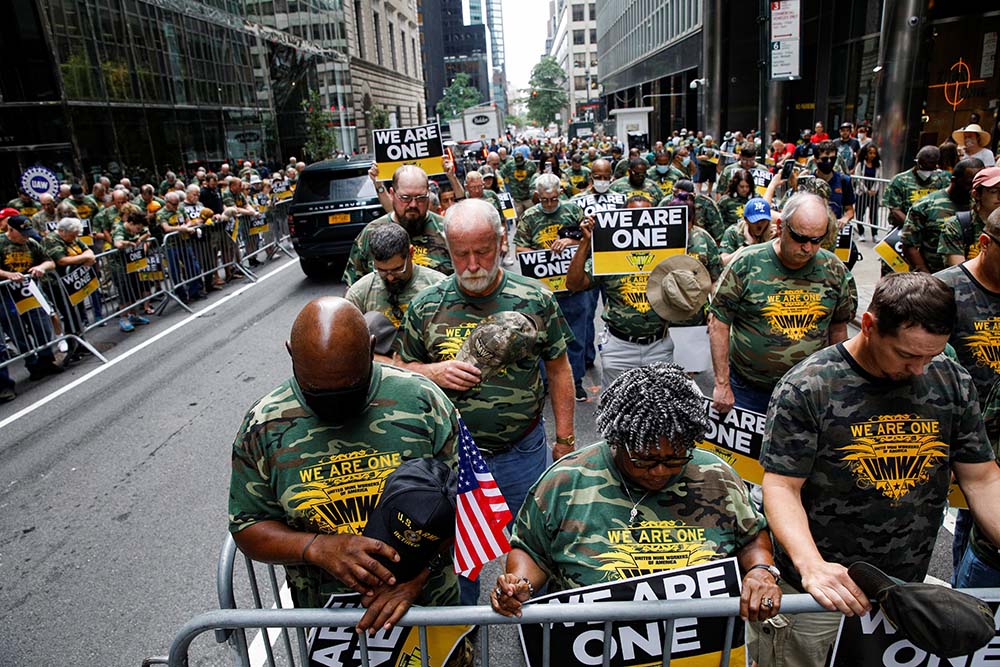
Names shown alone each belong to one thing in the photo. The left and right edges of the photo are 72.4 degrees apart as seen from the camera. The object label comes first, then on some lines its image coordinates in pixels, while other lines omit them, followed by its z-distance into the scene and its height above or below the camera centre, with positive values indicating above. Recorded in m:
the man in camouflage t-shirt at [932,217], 5.35 -0.80
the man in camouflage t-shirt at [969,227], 4.45 -0.77
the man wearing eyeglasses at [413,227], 5.38 -0.63
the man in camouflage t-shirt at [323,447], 2.08 -0.92
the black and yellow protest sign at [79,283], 9.34 -1.50
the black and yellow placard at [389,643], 2.16 -1.51
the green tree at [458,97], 107.84 +7.80
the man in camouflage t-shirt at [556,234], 6.68 -0.92
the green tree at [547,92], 116.81 +7.67
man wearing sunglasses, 3.93 -1.01
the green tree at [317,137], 35.19 +0.84
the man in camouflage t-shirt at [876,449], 2.40 -1.15
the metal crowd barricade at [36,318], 8.43 -1.81
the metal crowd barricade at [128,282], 10.71 -1.85
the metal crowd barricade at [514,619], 1.95 -1.33
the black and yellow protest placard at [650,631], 2.02 -1.44
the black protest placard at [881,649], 2.02 -1.54
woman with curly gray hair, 2.12 -1.16
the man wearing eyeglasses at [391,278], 4.16 -0.82
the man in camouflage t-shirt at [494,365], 3.42 -1.02
